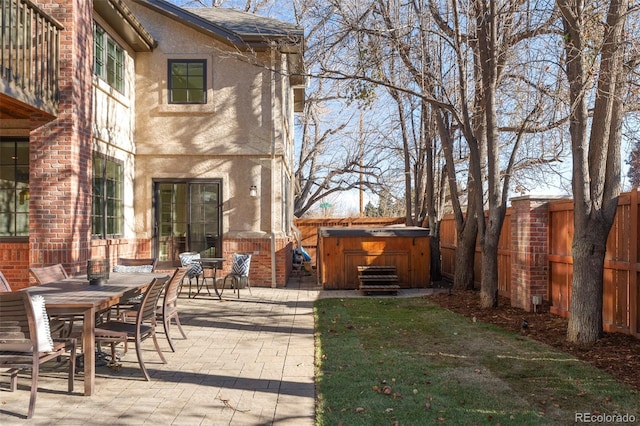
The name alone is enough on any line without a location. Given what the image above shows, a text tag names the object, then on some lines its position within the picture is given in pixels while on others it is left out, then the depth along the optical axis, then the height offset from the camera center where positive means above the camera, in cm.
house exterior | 1271 +182
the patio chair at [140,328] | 525 -110
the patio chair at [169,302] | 621 -98
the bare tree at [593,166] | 635 +58
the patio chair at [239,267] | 1144 -104
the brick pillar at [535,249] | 865 -52
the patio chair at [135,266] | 828 -74
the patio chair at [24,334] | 426 -92
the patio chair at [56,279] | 589 -75
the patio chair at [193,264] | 1111 -96
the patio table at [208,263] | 1120 -98
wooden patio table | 478 -74
